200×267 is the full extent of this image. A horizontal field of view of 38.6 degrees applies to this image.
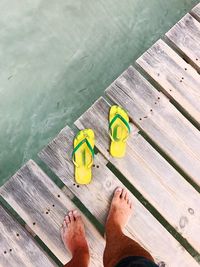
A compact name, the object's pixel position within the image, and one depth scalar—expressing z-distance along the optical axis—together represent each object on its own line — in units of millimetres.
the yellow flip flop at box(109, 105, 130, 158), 1729
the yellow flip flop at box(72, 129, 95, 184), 1689
